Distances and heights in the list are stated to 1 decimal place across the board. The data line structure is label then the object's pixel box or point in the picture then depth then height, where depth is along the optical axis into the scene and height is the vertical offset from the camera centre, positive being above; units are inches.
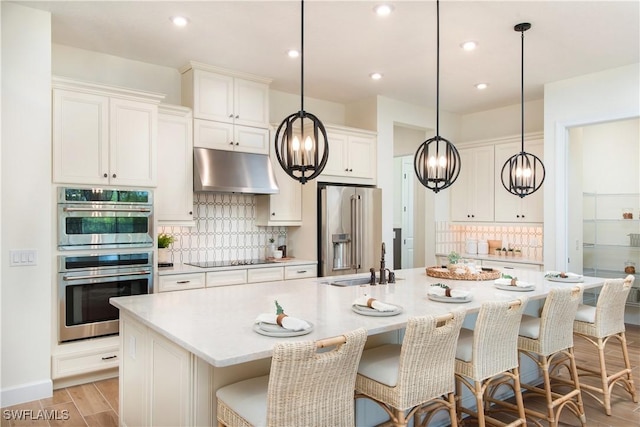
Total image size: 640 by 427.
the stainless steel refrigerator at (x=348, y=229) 203.2 -5.2
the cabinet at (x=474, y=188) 245.4 +16.1
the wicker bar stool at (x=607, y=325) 125.7 -31.0
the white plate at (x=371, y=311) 91.2 -19.0
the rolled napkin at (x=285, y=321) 76.5 -17.7
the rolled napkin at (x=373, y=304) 92.1 -17.9
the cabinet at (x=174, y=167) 169.8 +19.6
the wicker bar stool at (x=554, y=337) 110.5 -30.3
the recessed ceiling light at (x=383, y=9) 131.9 +61.0
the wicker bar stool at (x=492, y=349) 92.4 -28.1
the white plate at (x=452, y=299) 106.5 -19.3
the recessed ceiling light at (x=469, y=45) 159.0 +60.5
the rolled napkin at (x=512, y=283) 123.7 -18.6
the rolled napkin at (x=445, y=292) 107.6 -18.2
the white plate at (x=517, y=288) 122.4 -19.5
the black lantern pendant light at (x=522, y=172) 144.3 +15.6
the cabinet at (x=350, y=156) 211.2 +29.4
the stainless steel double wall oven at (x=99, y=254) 141.5 -11.4
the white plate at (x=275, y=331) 75.0 -18.9
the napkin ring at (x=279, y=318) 78.0 -17.3
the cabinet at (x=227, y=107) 180.2 +46.0
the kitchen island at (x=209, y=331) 76.1 -19.8
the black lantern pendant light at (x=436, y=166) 133.9 +15.2
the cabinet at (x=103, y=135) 141.6 +27.7
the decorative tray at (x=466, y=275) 143.3 -18.6
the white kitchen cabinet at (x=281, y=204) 201.9 +6.3
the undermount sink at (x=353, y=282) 139.7 -20.1
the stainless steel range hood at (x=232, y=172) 175.5 +18.4
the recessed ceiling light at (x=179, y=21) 138.9 +61.0
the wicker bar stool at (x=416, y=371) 79.0 -28.1
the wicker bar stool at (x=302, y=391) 63.9 -26.1
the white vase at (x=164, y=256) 178.1 -14.7
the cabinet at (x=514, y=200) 223.8 +8.4
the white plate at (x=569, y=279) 139.7 -19.4
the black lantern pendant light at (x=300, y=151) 107.4 +15.8
